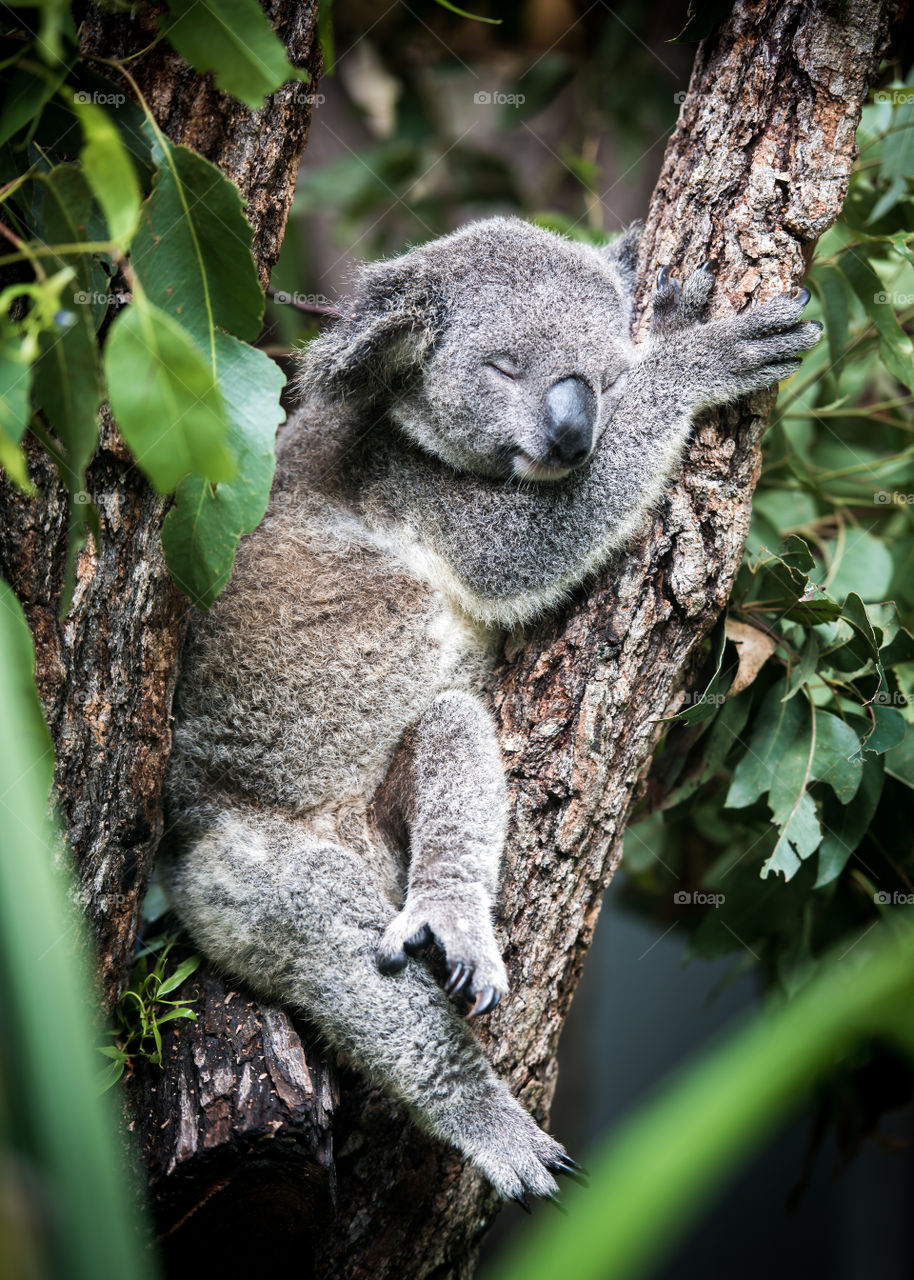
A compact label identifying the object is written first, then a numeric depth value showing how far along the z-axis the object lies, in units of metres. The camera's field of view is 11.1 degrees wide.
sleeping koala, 3.02
